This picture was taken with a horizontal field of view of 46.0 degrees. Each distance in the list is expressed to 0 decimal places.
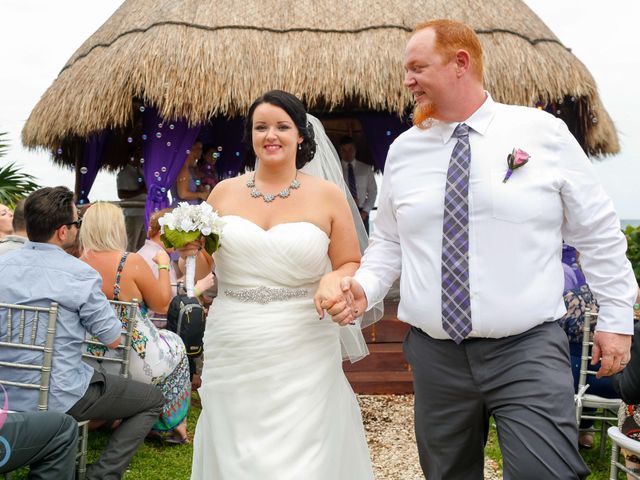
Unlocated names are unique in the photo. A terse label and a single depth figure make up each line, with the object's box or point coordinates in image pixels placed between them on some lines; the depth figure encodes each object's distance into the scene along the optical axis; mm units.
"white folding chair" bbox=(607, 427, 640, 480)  3301
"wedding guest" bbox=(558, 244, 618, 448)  4562
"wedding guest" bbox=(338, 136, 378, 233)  11211
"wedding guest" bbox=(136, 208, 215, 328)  5887
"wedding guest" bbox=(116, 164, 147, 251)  10164
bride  3215
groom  2453
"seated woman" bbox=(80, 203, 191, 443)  4551
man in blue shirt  3596
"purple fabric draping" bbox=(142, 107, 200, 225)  9383
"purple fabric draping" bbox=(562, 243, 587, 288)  8581
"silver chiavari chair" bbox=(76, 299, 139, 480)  4078
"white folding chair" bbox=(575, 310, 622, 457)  4418
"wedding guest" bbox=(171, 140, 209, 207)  9383
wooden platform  6387
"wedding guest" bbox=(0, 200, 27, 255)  4698
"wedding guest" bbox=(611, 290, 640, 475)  2961
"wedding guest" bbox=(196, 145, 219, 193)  9906
